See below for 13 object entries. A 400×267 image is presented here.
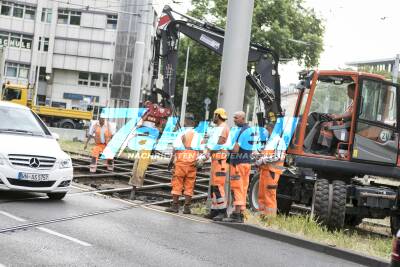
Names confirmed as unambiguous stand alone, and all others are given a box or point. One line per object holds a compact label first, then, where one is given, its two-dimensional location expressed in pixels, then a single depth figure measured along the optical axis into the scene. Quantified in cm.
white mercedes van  1100
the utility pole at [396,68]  2892
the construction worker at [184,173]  1198
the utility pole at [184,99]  3427
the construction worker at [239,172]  1120
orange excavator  1162
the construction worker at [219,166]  1146
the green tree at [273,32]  4356
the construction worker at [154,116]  1673
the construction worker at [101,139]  1894
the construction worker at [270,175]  1181
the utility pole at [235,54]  1220
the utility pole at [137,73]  2620
